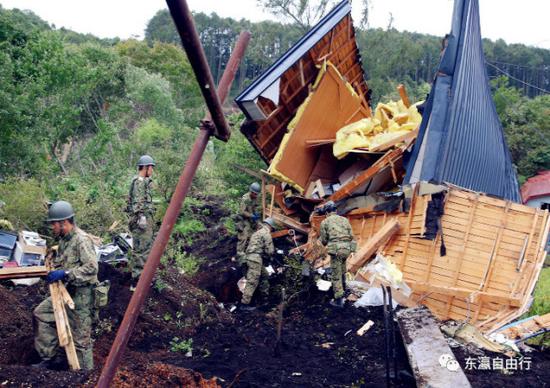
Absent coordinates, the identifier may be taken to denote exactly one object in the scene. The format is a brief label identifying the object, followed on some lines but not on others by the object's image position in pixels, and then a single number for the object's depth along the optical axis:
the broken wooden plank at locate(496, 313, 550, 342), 7.93
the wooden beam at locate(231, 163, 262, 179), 13.73
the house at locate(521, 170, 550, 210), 27.68
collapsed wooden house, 9.12
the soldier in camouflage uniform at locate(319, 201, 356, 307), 9.29
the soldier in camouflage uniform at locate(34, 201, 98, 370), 5.50
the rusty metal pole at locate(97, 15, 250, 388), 3.04
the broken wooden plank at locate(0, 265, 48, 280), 5.88
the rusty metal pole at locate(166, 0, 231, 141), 2.52
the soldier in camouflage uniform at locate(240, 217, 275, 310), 9.38
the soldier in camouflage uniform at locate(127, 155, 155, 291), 8.31
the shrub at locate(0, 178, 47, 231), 9.55
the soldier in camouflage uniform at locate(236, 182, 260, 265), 11.62
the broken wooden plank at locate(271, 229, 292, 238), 12.83
